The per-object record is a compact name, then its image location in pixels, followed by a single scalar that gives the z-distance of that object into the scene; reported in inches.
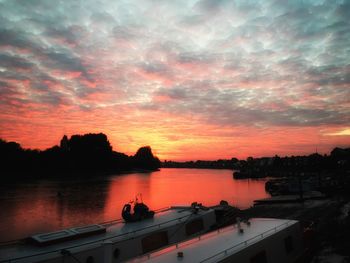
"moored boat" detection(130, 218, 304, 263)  426.8
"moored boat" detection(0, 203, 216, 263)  527.3
